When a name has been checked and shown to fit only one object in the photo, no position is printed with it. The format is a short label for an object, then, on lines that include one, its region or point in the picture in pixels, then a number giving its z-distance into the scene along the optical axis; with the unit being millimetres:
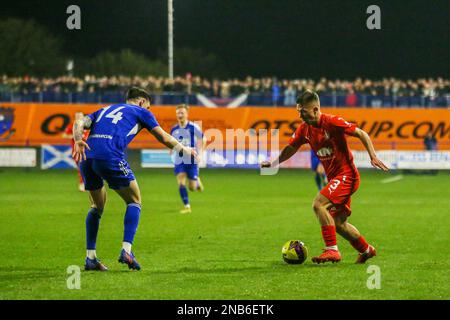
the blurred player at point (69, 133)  30438
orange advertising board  37375
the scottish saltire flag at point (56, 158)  36406
